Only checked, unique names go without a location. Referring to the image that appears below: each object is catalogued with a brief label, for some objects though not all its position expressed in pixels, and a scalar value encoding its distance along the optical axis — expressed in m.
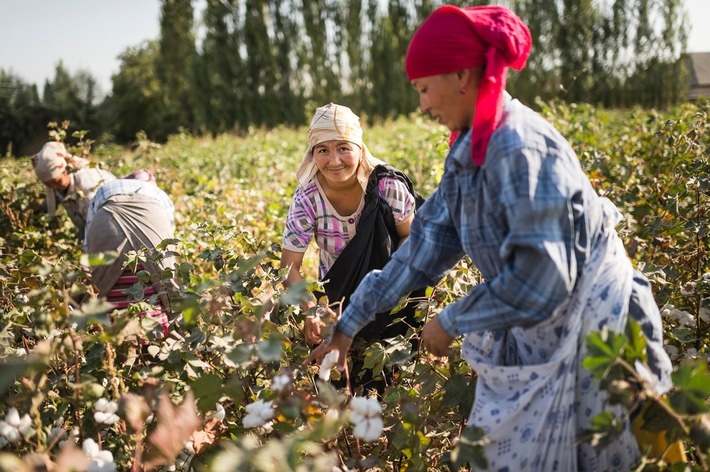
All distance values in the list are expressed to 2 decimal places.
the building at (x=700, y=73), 35.94
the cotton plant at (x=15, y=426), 1.38
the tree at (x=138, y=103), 31.33
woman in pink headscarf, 1.27
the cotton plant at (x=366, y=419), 1.37
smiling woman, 2.60
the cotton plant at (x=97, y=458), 1.36
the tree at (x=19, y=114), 27.08
